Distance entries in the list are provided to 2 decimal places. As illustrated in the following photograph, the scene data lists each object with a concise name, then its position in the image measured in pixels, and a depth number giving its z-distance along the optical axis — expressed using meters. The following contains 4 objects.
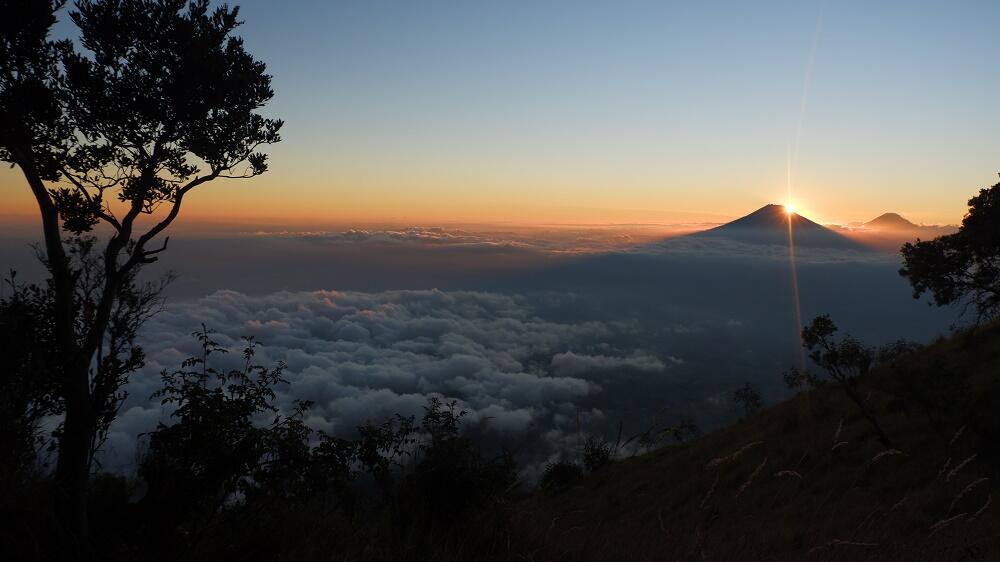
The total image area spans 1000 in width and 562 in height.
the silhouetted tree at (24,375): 6.86
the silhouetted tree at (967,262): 22.69
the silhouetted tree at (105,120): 9.15
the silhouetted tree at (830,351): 24.05
